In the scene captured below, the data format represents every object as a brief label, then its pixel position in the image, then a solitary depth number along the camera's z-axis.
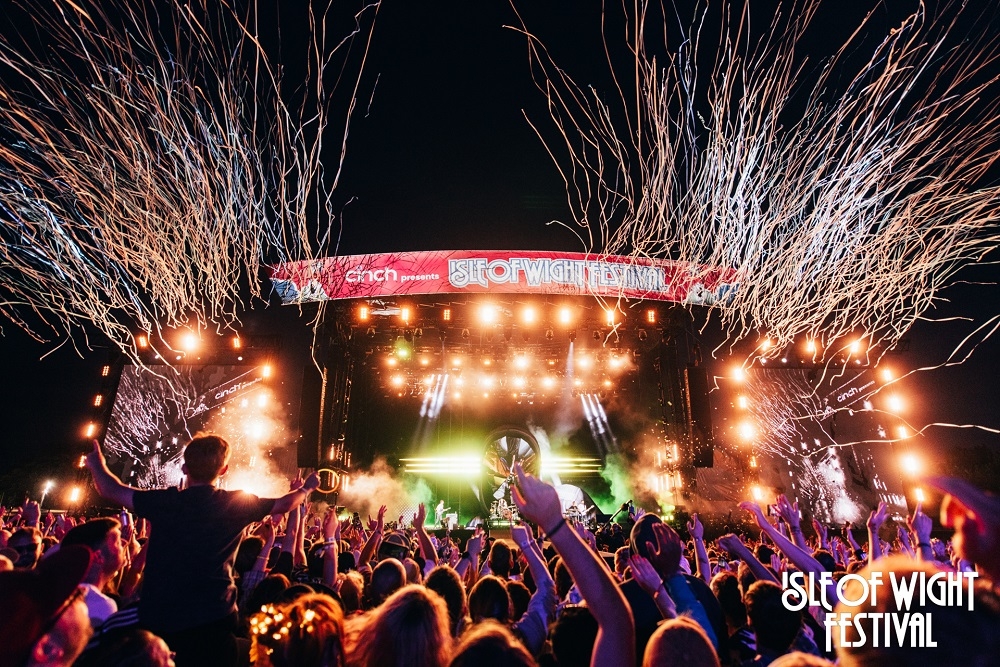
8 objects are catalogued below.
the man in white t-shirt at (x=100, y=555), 2.51
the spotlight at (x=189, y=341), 18.70
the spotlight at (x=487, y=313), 16.11
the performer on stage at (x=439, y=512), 19.05
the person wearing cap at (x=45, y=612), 1.40
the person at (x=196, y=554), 2.58
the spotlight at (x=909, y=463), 19.17
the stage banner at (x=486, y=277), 15.67
